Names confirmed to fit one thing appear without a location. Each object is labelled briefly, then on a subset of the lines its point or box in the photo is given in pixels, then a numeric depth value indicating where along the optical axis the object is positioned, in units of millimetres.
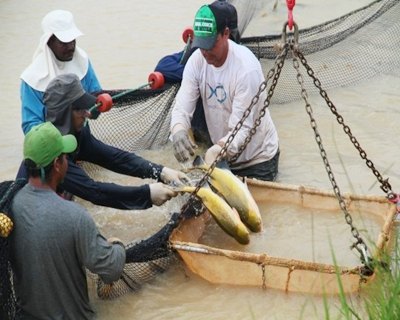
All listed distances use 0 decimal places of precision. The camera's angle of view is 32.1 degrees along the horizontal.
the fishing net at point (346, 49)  8498
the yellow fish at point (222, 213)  5434
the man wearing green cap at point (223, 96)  5863
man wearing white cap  6001
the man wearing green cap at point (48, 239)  4320
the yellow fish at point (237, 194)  5555
